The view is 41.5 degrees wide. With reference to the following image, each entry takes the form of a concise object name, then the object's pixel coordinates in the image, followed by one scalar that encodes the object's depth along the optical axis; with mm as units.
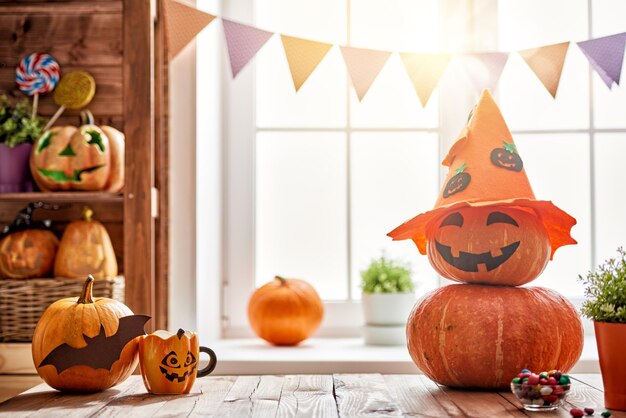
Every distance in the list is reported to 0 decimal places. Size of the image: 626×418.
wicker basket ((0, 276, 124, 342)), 1996
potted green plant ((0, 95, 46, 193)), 2070
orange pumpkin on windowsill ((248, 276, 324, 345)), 2217
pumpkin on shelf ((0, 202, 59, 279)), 2062
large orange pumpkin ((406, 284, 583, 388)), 1355
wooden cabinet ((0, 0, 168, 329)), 1973
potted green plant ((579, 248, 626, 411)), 1187
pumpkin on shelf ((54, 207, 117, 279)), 2041
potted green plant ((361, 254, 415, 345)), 2234
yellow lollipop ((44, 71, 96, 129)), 2193
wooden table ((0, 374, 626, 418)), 1192
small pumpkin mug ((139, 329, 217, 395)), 1344
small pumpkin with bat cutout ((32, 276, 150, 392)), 1345
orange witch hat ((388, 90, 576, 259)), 1438
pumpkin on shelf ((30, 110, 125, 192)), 2016
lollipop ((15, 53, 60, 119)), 2195
